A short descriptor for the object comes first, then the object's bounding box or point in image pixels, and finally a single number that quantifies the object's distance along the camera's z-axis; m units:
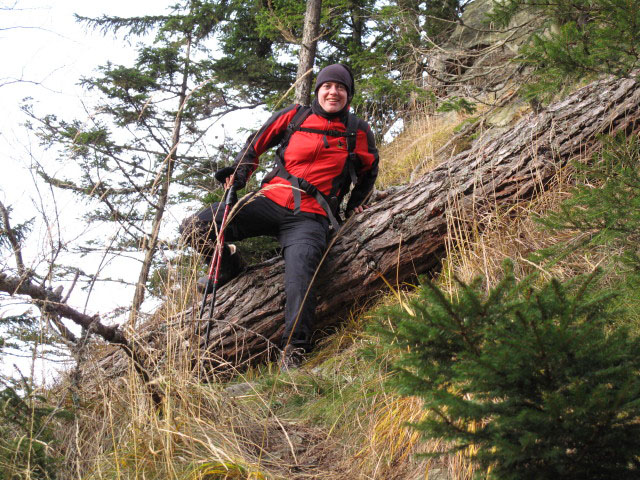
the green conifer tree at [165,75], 9.55
